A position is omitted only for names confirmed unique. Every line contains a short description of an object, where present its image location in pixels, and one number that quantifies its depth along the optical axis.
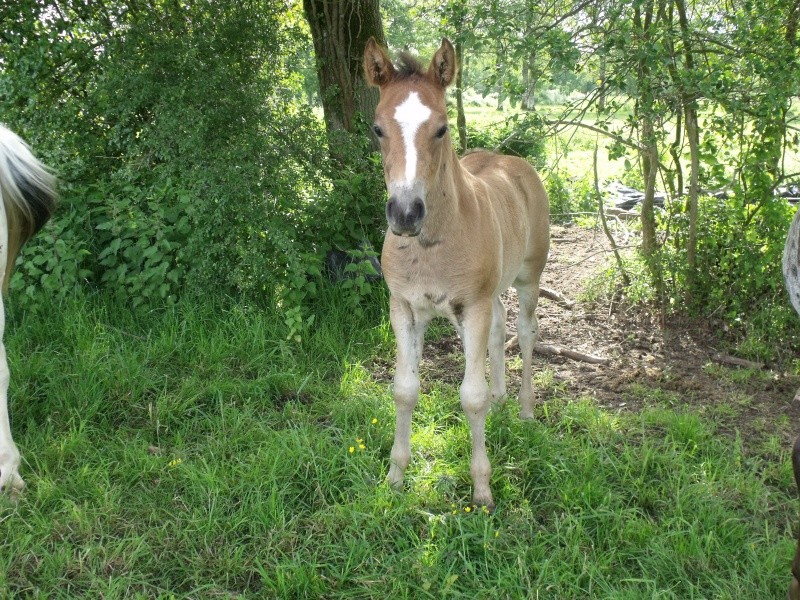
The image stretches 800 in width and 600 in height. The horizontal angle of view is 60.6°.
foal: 2.71
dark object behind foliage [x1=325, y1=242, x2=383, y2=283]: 5.14
